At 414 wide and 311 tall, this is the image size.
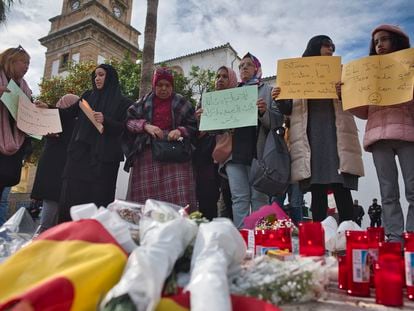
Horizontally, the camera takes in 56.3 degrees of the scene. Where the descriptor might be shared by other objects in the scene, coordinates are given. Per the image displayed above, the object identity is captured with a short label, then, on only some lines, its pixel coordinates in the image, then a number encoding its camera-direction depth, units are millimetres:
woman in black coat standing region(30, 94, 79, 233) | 3768
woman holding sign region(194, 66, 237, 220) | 3814
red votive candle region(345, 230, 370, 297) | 1470
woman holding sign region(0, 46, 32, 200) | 3467
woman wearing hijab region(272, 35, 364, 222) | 2930
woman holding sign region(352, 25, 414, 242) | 2715
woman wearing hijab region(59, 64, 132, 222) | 3484
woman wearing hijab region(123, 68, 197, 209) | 3410
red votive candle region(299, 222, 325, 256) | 1879
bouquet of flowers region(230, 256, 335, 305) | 1242
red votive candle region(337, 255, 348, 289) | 1558
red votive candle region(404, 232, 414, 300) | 1455
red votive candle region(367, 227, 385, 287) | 1585
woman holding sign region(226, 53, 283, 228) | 3279
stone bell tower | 26498
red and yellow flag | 998
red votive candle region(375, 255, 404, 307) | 1345
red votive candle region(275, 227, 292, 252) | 1964
